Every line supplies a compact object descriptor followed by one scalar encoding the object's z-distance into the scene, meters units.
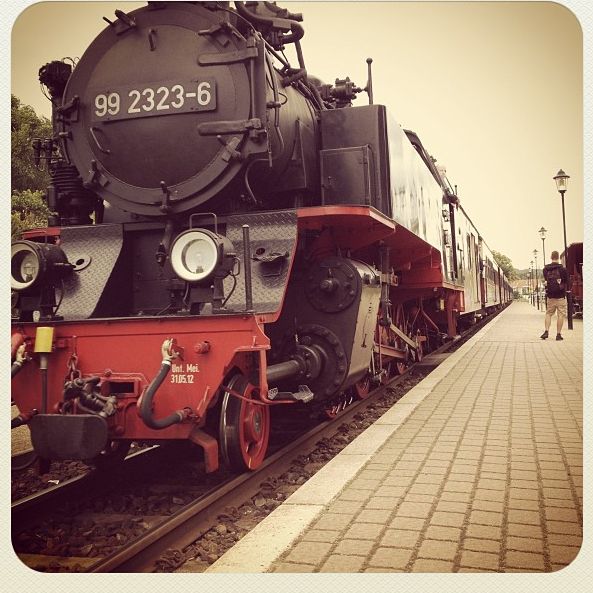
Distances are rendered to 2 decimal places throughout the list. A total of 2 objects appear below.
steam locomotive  3.35
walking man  8.11
